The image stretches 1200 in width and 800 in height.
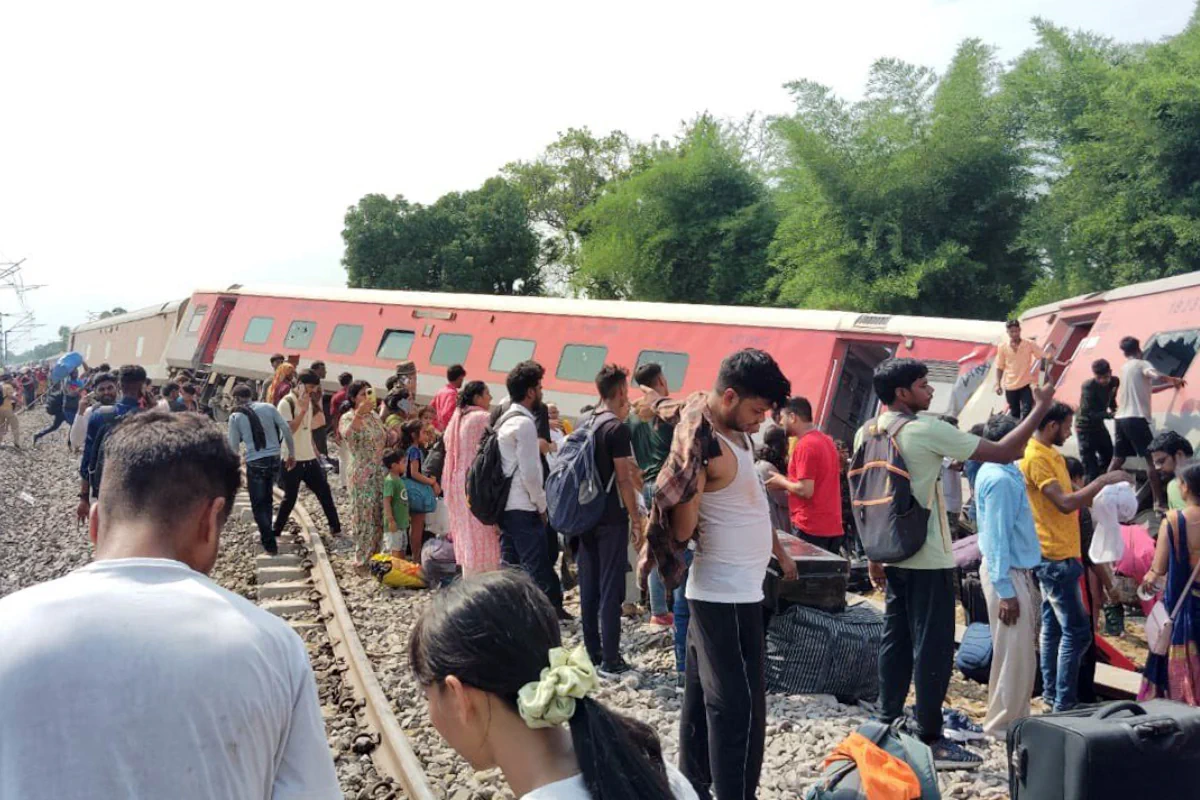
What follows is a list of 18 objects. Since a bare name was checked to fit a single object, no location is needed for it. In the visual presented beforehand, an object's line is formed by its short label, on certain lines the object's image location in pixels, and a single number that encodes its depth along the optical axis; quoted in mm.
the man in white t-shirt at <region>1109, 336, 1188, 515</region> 8945
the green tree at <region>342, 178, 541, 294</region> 38656
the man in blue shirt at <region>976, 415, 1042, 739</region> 4969
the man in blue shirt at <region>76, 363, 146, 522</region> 7750
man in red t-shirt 6746
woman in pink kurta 6668
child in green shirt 9211
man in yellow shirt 5242
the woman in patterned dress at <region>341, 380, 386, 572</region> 9391
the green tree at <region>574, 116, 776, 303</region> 28219
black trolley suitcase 3266
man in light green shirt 4617
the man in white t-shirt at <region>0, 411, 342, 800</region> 1786
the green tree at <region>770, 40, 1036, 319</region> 22203
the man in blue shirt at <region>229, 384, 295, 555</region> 9352
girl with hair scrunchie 1775
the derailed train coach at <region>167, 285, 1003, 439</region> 12227
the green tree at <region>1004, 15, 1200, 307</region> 18469
